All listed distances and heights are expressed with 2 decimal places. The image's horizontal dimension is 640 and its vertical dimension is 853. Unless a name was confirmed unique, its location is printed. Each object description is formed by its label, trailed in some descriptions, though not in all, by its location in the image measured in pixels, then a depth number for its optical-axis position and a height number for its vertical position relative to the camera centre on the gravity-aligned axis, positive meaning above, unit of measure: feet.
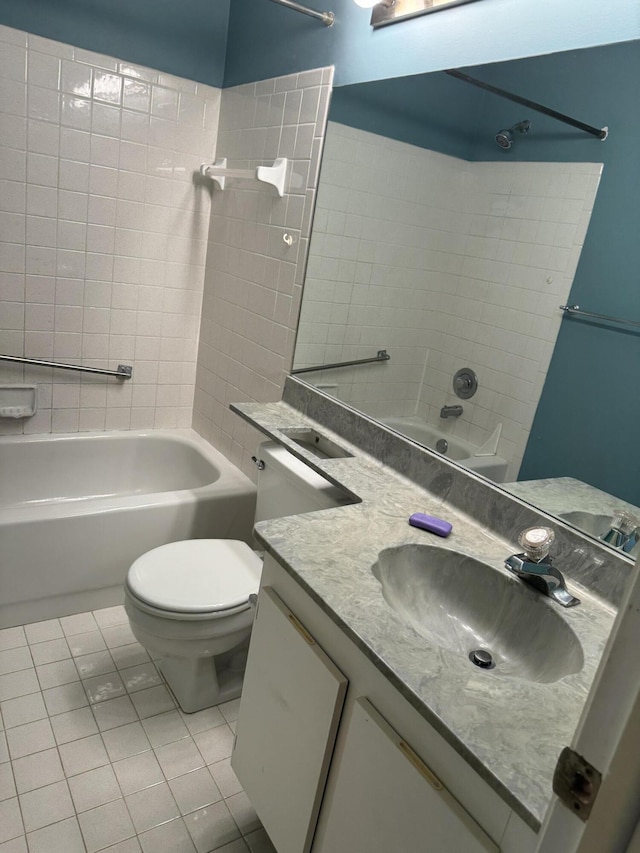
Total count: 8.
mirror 3.95 -0.04
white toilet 5.28 -3.21
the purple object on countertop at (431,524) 4.35 -1.88
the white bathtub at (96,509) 6.86 -3.81
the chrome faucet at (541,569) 3.68 -1.74
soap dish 8.26 -2.85
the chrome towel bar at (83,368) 8.13 -2.33
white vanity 2.56 -2.15
